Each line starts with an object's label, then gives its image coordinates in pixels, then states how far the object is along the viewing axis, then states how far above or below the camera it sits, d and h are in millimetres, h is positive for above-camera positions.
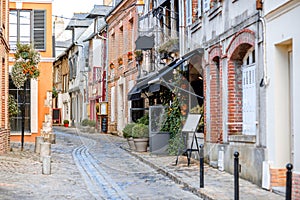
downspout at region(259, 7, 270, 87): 10630 +1013
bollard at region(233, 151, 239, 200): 8438 -943
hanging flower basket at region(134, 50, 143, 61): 24953 +2544
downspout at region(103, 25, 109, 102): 33819 +2230
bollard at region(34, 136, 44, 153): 18825 -1001
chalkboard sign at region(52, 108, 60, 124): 47875 -182
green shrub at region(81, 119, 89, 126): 36488 -601
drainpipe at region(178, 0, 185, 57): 18172 +2729
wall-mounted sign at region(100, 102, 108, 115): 34094 +292
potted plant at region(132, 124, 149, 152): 20031 -817
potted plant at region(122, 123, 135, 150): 20938 -782
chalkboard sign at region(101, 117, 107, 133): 34625 -683
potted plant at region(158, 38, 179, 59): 18953 +2236
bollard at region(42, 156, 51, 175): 13150 -1209
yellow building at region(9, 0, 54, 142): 24203 +3103
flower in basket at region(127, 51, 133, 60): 27662 +2830
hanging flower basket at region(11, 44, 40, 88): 20078 +1736
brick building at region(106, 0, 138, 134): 27766 +2744
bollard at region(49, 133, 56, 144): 24200 -1081
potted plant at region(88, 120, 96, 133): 35781 -765
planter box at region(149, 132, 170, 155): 18766 -990
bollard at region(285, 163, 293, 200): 6227 -767
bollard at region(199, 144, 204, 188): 10734 -1028
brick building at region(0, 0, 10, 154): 17703 +1076
